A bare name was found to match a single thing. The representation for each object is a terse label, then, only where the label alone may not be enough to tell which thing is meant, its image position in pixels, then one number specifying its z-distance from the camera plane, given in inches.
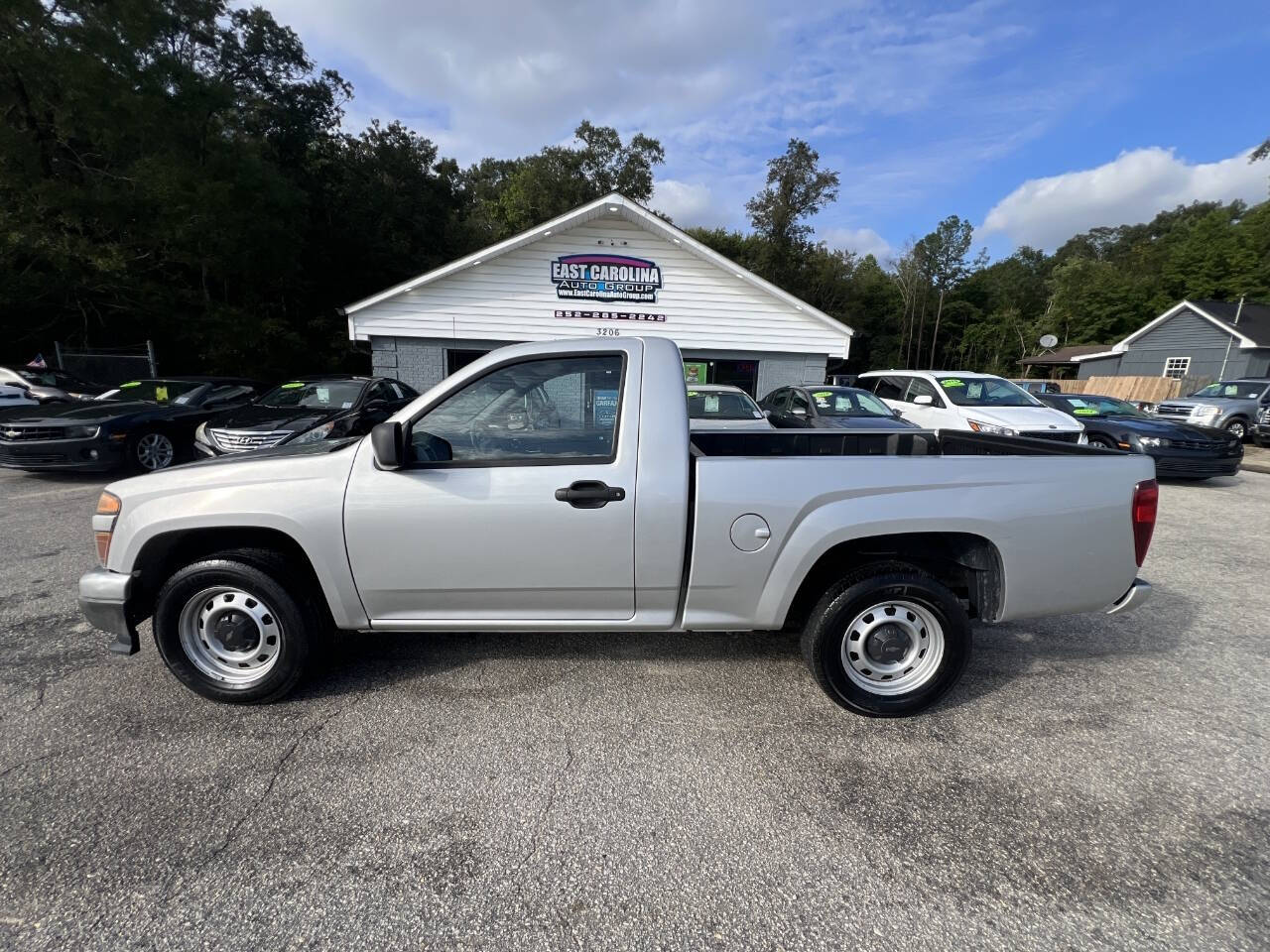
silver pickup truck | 101.5
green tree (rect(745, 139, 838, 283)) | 1481.3
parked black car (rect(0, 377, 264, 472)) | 283.7
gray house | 1019.3
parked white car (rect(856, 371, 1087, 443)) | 345.1
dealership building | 479.5
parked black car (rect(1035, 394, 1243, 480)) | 343.6
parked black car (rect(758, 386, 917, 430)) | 345.7
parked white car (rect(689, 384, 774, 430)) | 317.4
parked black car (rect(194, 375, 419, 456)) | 283.9
